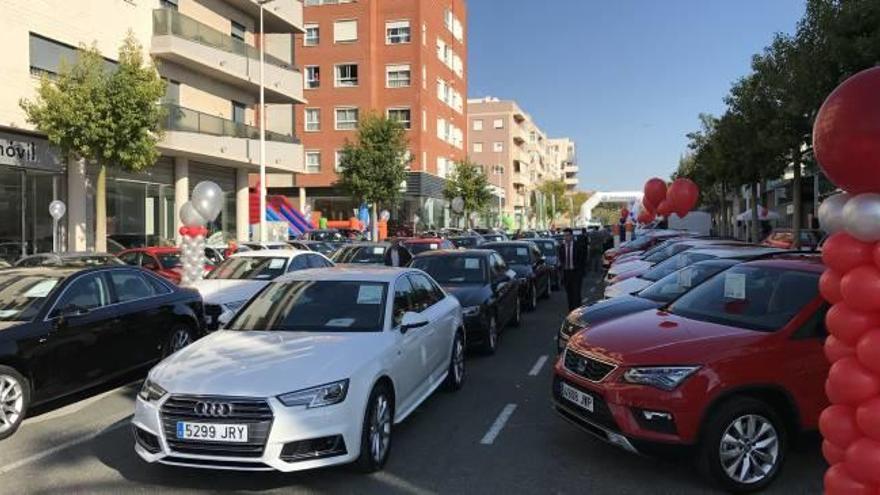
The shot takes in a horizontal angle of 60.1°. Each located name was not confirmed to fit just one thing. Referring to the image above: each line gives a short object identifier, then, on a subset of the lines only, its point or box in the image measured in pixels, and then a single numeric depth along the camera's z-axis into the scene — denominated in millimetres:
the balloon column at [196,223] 14320
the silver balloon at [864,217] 3836
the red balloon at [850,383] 3873
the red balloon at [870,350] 3824
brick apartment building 52438
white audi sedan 5039
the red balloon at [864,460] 3785
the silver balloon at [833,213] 4207
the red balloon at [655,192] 27797
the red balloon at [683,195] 23516
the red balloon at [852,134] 3807
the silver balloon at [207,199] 16031
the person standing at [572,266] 14344
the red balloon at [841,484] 3857
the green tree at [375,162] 39156
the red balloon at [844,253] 3934
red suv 5336
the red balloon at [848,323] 3920
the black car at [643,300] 8531
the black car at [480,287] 10562
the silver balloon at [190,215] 15836
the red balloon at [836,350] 4049
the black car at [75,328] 6938
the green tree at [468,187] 55281
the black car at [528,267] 16031
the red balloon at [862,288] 3840
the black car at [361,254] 17453
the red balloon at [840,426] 3980
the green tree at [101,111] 18828
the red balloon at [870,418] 3803
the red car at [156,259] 16016
